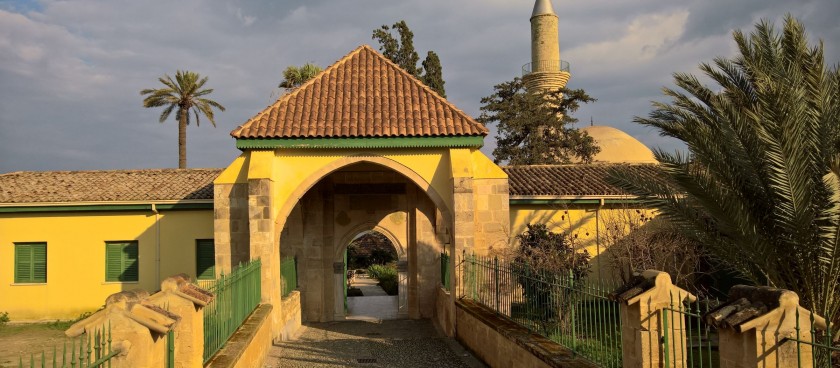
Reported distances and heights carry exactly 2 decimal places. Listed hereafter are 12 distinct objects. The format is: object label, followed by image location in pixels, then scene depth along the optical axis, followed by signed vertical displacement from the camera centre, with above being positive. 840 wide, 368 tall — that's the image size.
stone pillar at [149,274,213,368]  6.42 -0.84
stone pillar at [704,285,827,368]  4.36 -0.73
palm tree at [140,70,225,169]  33.31 +5.91
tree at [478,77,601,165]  32.88 +4.03
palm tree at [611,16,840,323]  7.48 +0.49
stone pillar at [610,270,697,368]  5.90 -0.92
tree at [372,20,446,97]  29.47 +6.83
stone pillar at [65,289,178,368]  4.74 -0.71
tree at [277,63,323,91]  34.41 +7.11
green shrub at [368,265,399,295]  30.14 -2.73
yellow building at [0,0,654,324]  16.08 +0.08
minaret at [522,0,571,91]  36.06 +8.24
